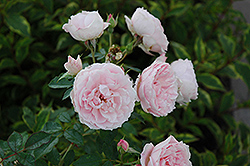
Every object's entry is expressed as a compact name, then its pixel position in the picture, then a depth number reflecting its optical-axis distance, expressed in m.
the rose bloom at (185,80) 0.76
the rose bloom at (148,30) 0.77
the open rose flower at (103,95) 0.69
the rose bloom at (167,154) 0.71
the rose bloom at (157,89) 0.72
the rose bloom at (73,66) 0.72
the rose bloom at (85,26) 0.73
